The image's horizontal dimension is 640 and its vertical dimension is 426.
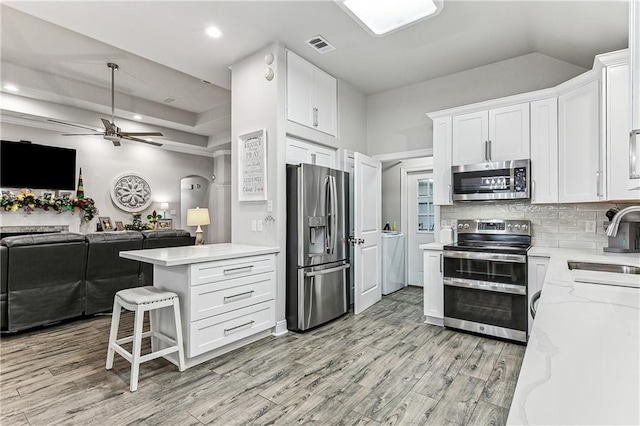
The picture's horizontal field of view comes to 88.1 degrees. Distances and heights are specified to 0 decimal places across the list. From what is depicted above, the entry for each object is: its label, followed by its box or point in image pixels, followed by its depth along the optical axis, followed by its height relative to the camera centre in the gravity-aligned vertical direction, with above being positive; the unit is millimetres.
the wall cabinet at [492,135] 3352 +832
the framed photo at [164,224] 7203 -235
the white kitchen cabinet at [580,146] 2832 +608
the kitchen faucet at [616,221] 1657 -42
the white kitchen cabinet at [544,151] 3172 +609
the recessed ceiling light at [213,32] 3106 +1735
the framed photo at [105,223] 6364 -190
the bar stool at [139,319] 2277 -765
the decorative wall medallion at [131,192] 6654 +430
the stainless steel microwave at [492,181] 3295 +342
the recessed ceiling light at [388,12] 2381 +1513
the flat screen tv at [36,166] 5457 +810
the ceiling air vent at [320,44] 3342 +1766
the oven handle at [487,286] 3047 -700
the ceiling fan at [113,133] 4752 +1217
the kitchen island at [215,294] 2543 -683
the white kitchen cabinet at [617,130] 2600 +665
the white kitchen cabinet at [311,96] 3577 +1372
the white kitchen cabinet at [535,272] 2959 -531
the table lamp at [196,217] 6145 -71
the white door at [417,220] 5480 -112
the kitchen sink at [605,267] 2102 -368
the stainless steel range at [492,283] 3057 -672
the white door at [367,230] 4004 -216
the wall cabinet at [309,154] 3648 +709
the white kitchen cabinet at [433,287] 3574 -809
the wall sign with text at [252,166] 3449 +515
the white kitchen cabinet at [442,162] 3801 +597
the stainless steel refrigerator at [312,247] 3389 -356
